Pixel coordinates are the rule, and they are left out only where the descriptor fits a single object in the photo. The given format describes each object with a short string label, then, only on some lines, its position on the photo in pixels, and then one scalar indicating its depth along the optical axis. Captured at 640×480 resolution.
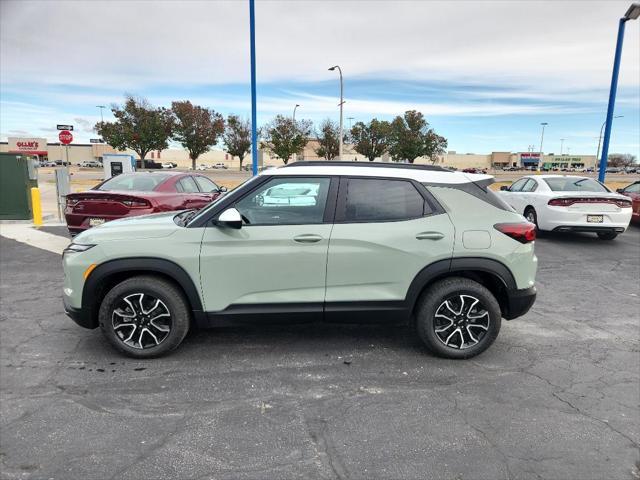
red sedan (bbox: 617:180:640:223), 11.37
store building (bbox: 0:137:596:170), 92.06
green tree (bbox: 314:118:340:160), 50.06
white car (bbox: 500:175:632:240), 8.82
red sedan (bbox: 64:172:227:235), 6.90
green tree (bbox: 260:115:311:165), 42.25
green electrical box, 11.30
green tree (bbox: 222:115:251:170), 54.56
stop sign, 15.79
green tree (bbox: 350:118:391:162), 50.09
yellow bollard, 11.21
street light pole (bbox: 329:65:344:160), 27.28
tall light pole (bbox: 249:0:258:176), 13.65
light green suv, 3.61
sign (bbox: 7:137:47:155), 80.05
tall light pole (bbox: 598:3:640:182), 13.31
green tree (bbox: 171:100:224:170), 45.35
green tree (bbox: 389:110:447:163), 49.72
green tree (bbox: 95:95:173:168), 40.34
